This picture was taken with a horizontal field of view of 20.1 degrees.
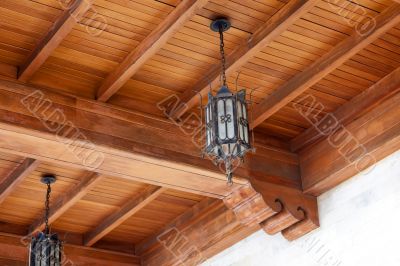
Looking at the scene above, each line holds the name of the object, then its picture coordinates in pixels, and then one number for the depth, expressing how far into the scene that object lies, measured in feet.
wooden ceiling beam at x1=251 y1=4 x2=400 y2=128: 20.63
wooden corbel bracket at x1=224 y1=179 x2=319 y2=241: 24.99
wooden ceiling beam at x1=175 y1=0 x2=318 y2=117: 20.04
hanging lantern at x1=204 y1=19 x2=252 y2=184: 19.23
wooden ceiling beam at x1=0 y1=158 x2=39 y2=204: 25.40
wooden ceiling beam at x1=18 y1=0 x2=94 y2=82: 19.85
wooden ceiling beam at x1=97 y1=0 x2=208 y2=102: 19.90
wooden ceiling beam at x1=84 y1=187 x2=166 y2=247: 27.73
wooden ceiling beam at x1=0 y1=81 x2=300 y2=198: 21.25
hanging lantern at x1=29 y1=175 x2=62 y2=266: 25.22
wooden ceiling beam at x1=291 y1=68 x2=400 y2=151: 23.16
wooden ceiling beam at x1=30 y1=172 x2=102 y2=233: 26.68
